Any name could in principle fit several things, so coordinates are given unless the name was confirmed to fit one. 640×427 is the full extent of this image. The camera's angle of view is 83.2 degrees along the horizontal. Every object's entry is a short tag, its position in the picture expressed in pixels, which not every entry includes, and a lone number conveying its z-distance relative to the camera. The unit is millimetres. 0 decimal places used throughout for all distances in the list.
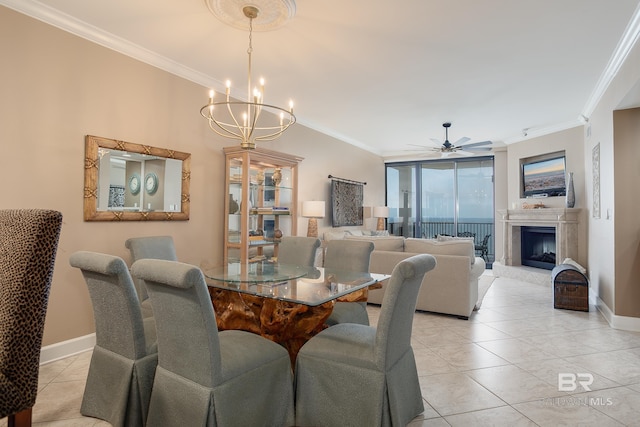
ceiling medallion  2545
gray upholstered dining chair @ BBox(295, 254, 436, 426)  1753
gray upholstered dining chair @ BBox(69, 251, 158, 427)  1796
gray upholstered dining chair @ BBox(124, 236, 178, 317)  2855
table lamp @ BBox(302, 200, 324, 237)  5270
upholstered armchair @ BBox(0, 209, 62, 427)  1131
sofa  3965
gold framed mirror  3027
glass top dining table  2089
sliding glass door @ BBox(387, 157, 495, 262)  7945
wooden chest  4281
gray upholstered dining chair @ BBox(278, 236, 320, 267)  3391
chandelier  2492
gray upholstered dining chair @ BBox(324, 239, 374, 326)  2777
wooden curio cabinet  4031
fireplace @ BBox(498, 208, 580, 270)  5730
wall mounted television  6133
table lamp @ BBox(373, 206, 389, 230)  7461
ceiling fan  5588
